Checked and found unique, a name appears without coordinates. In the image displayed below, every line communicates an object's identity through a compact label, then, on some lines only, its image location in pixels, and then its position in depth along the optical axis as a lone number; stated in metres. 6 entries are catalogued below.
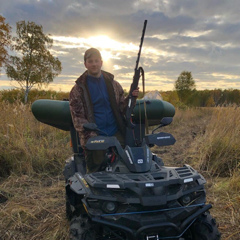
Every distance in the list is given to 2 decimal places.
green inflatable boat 3.62
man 2.92
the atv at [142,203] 1.67
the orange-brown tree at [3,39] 21.92
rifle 2.70
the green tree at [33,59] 27.09
